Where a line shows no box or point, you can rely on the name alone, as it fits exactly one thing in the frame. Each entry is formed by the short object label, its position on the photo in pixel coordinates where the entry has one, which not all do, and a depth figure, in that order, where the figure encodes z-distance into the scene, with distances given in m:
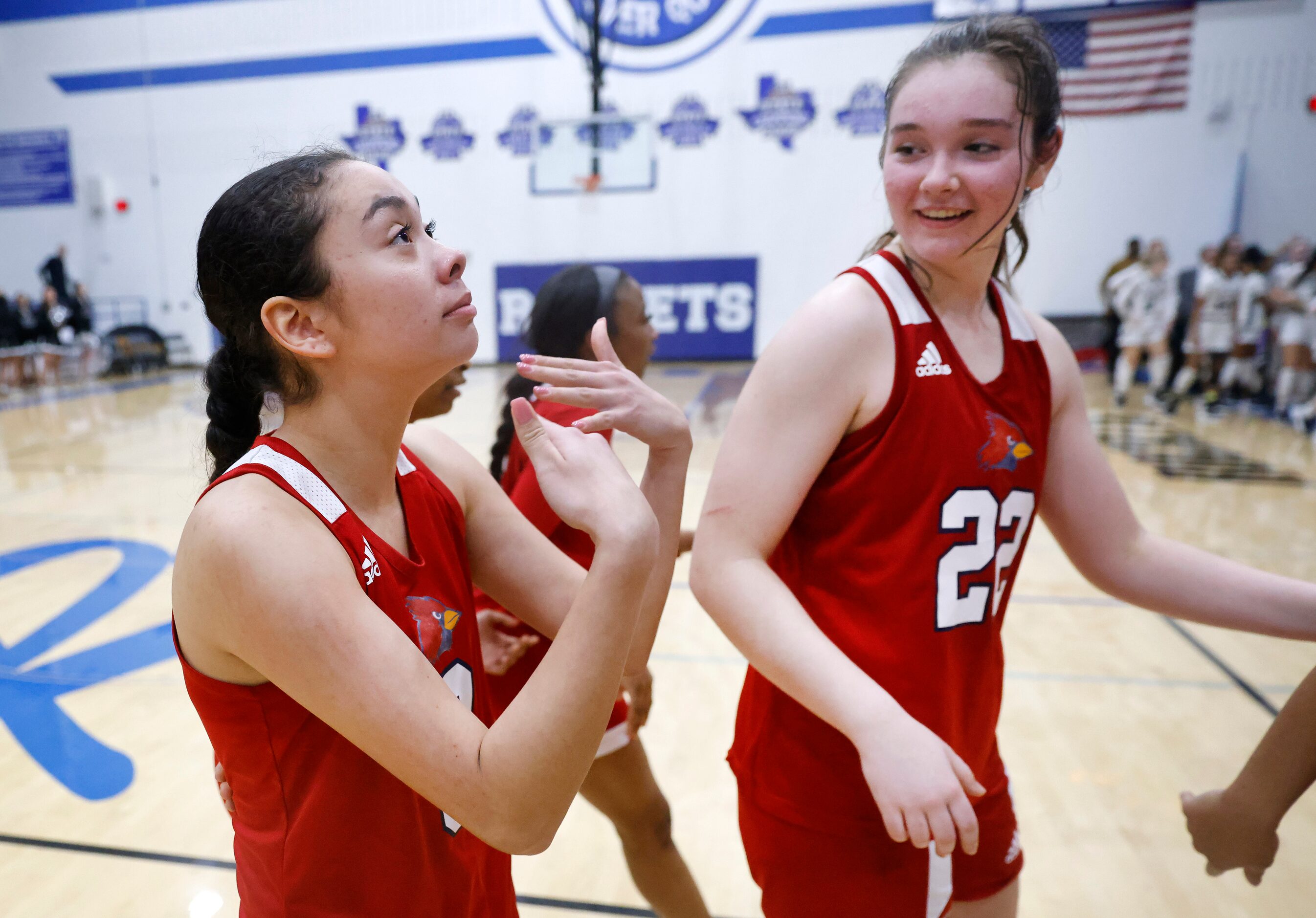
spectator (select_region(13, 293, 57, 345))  12.93
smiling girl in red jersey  1.17
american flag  11.59
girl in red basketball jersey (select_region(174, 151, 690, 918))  0.90
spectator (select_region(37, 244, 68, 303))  13.57
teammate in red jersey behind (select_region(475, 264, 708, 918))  1.83
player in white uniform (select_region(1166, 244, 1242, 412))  9.82
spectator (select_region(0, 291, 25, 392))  11.93
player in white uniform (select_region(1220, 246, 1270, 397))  9.69
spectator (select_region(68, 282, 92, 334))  13.47
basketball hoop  12.97
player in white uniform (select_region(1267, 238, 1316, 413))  8.91
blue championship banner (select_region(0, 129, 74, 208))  14.90
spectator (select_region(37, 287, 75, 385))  12.60
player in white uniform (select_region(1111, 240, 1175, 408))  9.81
